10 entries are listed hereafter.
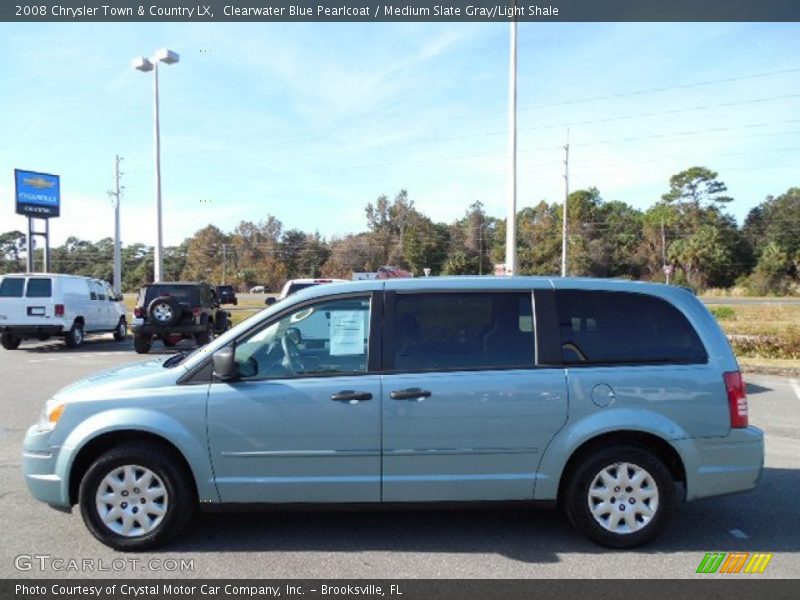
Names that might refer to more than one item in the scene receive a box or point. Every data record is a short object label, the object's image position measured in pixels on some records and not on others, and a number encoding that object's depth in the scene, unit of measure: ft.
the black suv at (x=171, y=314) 49.49
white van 53.67
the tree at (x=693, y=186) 273.33
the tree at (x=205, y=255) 283.59
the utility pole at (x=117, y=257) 112.35
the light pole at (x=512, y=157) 60.85
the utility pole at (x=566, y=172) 163.02
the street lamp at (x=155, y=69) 72.59
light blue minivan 13.30
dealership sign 97.60
